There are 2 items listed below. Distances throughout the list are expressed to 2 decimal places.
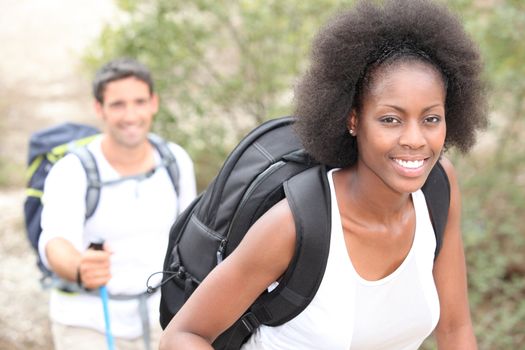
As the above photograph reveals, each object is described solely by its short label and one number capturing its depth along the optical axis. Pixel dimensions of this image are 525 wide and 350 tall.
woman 2.15
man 3.26
